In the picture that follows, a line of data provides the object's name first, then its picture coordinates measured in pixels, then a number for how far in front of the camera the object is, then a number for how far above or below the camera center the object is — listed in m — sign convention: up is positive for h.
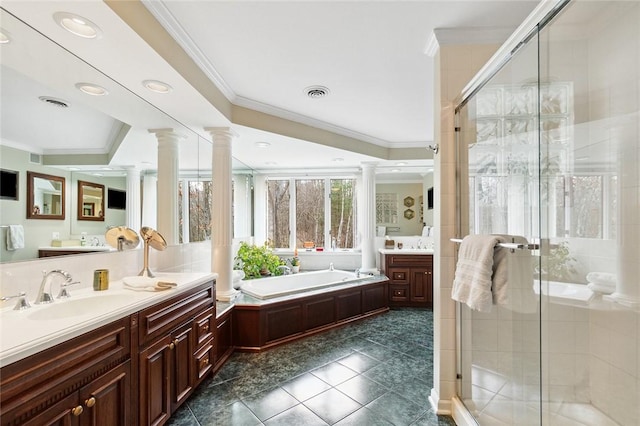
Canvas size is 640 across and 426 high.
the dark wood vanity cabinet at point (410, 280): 4.30 -1.01
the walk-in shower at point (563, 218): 1.50 -0.03
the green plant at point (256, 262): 4.20 -0.73
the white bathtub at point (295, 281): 3.41 -0.97
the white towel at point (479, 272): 1.44 -0.31
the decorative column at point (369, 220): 4.62 -0.11
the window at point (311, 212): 5.21 +0.02
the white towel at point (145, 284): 1.80 -0.45
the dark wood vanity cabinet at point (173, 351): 1.58 -0.90
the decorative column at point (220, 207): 2.91 +0.06
